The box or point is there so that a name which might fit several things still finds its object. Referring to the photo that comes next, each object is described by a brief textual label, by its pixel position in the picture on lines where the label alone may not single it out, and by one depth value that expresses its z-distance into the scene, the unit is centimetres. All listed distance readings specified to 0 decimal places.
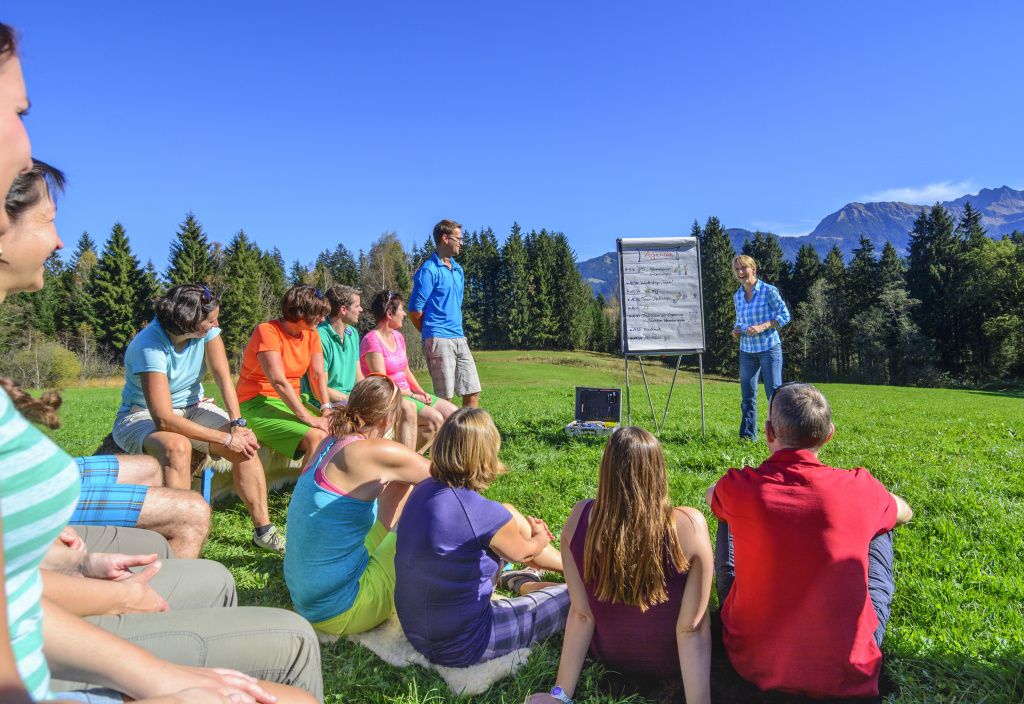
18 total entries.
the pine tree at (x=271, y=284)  5434
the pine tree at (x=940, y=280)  4844
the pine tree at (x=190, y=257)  5107
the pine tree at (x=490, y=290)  6894
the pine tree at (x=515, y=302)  6656
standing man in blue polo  684
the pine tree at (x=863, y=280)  5109
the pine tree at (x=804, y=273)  5638
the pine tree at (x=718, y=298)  5188
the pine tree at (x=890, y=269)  5050
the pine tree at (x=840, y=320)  5150
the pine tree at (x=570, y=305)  6694
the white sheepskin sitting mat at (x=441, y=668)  286
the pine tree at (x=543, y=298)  6681
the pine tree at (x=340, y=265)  6656
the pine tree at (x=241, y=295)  4984
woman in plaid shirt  736
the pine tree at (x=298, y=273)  6612
